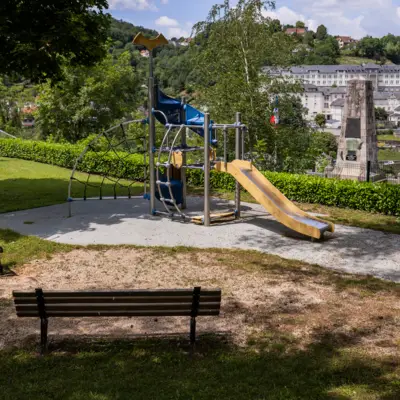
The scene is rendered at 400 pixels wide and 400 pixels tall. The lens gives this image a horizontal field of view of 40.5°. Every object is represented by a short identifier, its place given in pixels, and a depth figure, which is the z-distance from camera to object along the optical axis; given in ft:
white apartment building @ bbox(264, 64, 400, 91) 630.33
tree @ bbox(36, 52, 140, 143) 108.88
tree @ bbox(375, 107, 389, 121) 462.60
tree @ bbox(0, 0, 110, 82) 48.01
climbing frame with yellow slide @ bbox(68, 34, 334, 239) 44.80
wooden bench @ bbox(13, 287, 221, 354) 20.61
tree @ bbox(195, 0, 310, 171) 73.15
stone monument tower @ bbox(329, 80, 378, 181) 83.15
